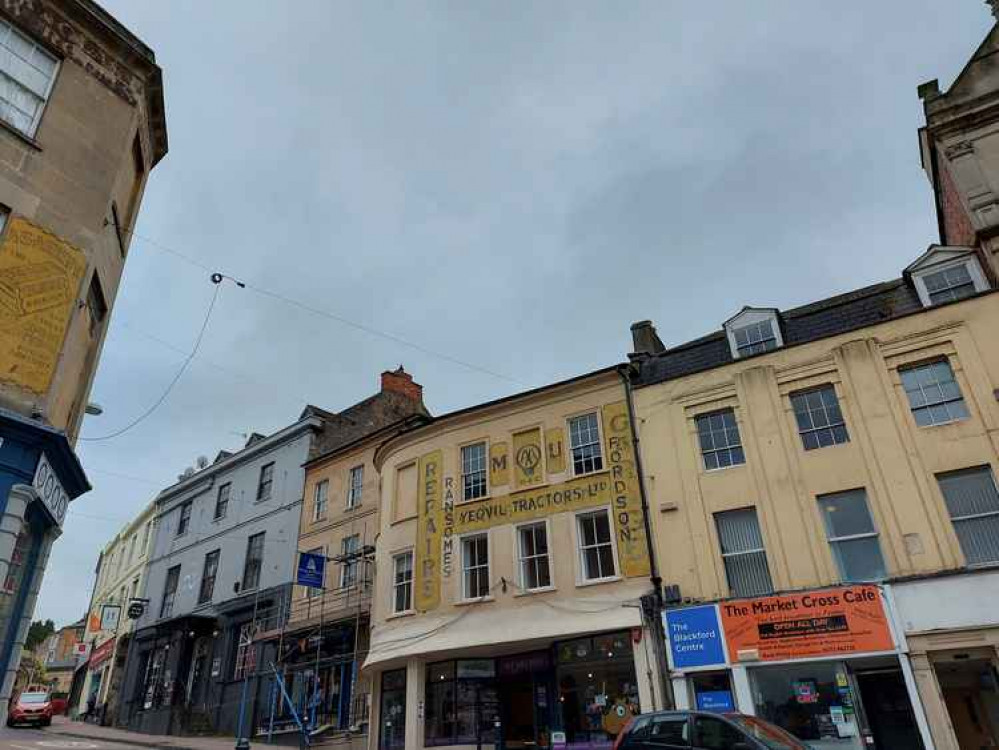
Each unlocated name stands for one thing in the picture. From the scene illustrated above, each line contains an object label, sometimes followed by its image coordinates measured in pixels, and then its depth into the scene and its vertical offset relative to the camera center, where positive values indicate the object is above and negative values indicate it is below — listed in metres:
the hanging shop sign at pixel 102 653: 38.19 +4.34
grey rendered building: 27.91 +5.97
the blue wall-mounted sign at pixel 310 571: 22.09 +4.56
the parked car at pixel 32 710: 28.62 +1.11
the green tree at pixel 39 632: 71.88 +11.64
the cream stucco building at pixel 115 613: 35.66 +6.26
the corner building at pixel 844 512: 14.34 +4.05
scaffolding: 23.03 +2.31
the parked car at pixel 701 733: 10.41 -0.36
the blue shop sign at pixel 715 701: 15.46 +0.15
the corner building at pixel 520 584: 17.72 +3.44
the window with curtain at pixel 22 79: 11.77 +10.54
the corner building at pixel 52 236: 10.52 +7.96
